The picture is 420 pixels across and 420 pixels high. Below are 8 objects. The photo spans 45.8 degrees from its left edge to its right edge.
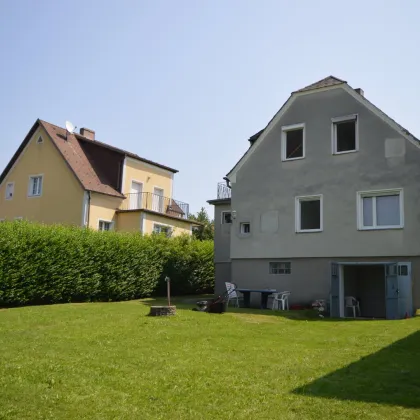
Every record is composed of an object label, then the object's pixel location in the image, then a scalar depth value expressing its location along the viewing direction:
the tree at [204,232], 43.38
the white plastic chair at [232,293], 20.45
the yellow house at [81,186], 29.92
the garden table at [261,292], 19.80
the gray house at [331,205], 18.05
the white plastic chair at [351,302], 18.95
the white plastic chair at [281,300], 19.67
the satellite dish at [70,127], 32.84
